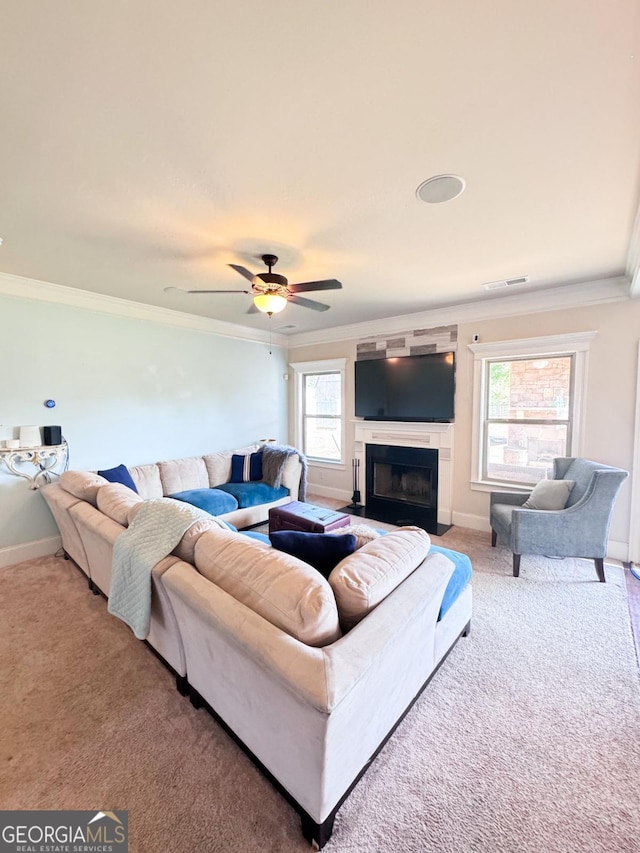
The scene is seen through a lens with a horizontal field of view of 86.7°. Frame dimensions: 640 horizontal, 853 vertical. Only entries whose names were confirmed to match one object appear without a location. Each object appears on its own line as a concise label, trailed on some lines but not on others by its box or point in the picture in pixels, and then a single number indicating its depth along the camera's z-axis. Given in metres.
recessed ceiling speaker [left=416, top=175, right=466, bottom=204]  1.76
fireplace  4.29
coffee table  3.07
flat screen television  4.23
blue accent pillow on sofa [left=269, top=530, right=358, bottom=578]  1.64
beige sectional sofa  1.04
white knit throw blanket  1.66
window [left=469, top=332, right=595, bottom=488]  3.52
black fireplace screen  4.59
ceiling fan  2.43
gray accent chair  2.81
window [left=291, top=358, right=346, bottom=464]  5.48
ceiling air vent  3.20
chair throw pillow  3.14
